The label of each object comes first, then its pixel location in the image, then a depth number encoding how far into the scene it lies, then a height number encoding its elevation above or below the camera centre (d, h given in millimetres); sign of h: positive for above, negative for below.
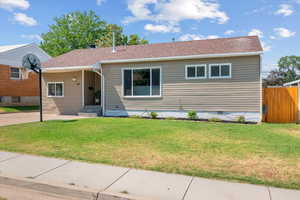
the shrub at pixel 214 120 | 10273 -1255
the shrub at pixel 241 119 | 9977 -1170
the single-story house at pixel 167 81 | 10086 +837
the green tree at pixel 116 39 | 30453 +9124
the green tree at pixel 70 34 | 35216 +10982
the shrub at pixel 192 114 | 10734 -999
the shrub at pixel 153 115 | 11355 -1113
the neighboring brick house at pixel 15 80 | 17719 +1422
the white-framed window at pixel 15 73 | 18614 +2095
